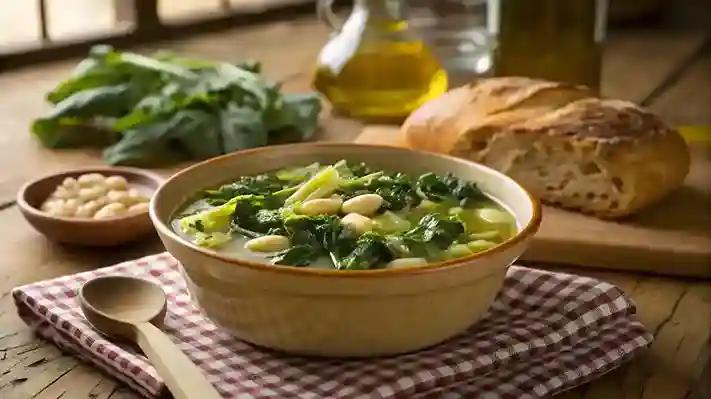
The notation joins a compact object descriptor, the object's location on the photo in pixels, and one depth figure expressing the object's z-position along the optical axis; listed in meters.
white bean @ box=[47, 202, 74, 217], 0.90
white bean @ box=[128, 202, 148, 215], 0.90
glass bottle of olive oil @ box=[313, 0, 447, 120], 1.16
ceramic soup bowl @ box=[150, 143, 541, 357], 0.69
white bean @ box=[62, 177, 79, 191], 0.92
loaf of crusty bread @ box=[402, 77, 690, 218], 0.95
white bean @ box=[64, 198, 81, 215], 0.90
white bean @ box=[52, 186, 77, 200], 0.91
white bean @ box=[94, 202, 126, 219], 0.89
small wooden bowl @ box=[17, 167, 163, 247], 0.88
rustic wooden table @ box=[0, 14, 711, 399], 0.75
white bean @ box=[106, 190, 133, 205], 0.91
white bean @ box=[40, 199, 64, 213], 0.91
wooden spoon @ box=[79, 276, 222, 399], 0.69
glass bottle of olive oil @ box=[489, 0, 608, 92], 1.12
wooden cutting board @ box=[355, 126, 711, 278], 0.89
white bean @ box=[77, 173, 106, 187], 0.93
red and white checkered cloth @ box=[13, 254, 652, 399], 0.71
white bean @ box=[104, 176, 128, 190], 0.93
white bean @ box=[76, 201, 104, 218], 0.90
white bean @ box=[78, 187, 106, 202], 0.91
